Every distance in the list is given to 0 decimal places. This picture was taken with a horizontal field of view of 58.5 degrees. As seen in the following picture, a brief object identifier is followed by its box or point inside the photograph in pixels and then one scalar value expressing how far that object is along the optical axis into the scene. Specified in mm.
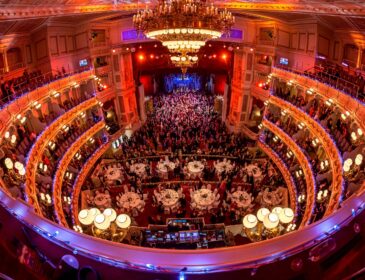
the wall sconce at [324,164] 14600
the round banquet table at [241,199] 16328
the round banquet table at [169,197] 16391
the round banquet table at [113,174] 18734
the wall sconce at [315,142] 16891
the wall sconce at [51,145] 16817
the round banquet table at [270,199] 16484
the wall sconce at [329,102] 14367
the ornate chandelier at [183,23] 9250
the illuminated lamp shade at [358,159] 10669
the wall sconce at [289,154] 19191
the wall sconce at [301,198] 14889
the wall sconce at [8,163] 10742
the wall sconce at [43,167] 14319
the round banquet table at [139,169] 19312
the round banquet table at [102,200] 16469
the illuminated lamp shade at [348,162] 11055
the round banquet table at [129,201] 16234
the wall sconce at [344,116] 13940
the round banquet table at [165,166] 19427
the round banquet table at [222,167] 19703
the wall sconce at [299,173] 17031
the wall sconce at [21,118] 12608
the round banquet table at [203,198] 16344
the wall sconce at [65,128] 18667
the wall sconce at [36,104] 14312
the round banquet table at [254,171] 18984
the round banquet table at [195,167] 19406
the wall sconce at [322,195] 12258
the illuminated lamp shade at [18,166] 11217
